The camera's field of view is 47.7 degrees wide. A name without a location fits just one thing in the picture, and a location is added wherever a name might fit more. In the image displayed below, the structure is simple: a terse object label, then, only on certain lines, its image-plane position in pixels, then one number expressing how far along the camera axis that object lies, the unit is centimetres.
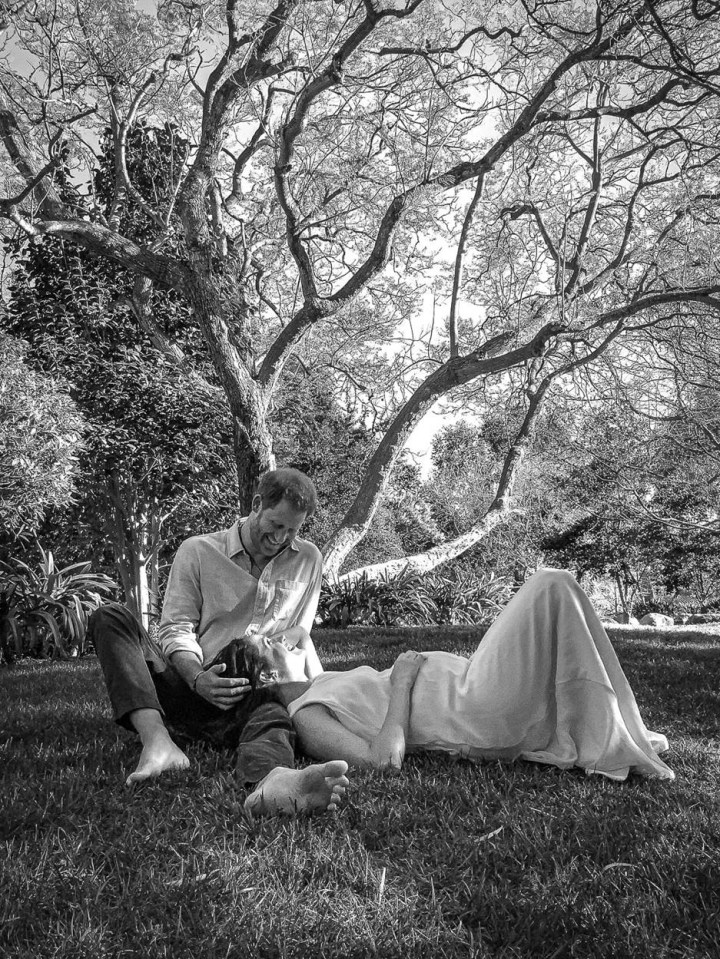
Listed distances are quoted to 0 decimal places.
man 284
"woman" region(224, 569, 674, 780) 282
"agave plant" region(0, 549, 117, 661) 716
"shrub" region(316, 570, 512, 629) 1034
